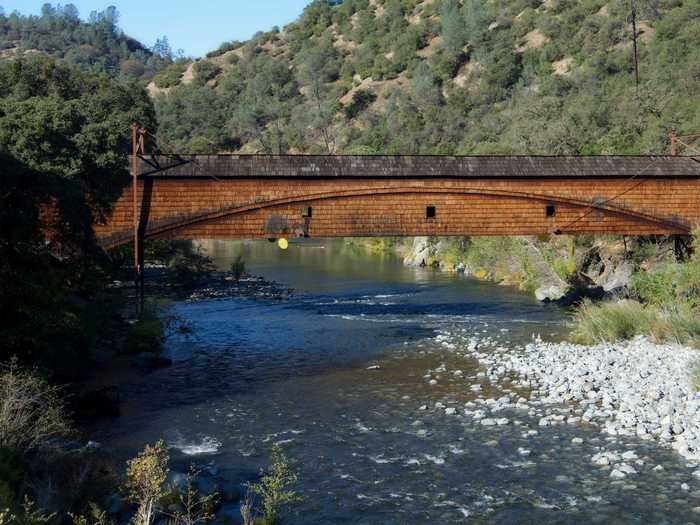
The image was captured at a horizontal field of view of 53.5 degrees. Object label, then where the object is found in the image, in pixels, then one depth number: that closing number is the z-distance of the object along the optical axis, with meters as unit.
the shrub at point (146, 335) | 18.41
